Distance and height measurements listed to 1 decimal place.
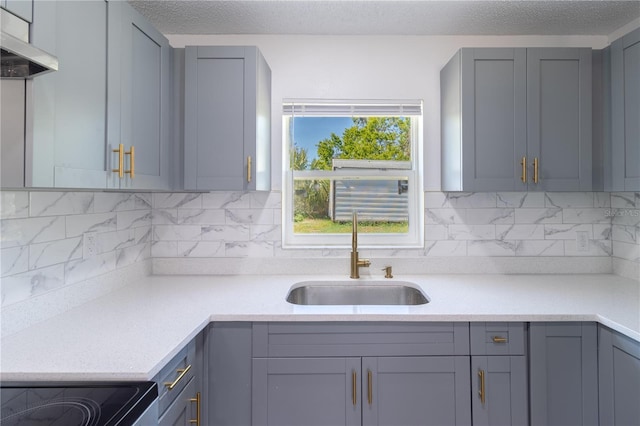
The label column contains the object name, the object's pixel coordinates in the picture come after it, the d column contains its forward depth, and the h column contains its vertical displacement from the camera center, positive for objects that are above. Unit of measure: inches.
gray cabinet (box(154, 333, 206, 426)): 43.9 -24.2
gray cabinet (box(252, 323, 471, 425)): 57.2 -26.1
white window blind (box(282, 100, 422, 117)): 85.7 +27.8
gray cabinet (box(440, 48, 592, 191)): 72.5 +20.7
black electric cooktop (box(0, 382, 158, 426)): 31.8 -18.5
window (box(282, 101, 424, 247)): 88.8 +10.0
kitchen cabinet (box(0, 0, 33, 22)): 34.6 +21.8
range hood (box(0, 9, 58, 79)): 29.7 +15.1
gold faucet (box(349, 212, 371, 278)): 80.6 -9.4
